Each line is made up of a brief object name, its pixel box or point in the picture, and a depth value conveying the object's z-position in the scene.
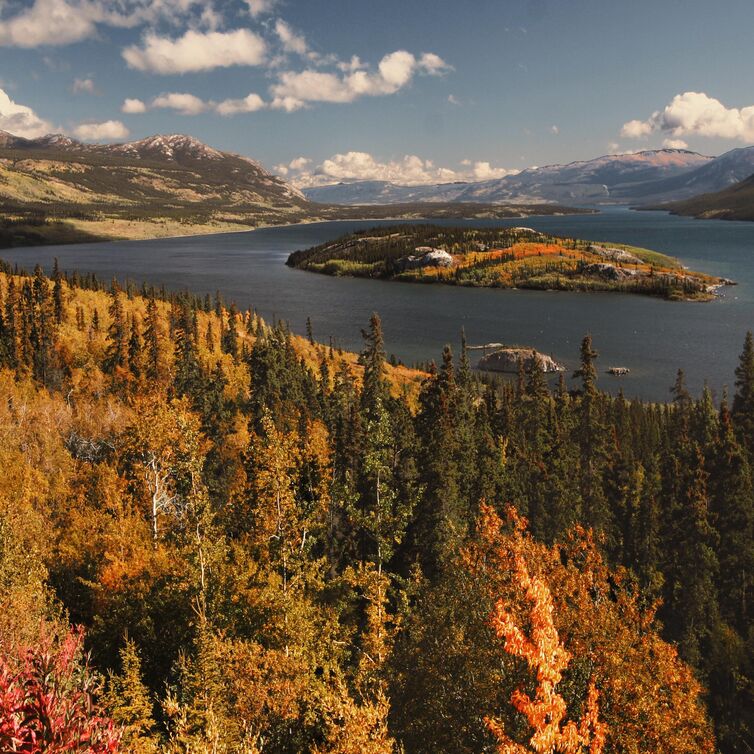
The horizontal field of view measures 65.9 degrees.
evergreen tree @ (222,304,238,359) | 128.88
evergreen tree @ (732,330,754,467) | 76.78
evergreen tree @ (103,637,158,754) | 20.50
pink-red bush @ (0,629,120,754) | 11.44
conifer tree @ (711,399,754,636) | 59.88
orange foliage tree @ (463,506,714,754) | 16.69
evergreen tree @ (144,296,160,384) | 93.69
